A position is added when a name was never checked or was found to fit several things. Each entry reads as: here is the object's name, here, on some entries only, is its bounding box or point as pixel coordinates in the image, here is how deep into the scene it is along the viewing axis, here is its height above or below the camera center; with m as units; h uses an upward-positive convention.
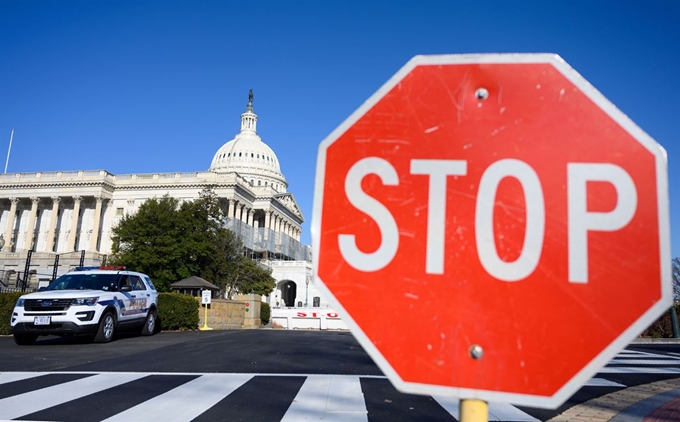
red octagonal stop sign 1.39 +0.22
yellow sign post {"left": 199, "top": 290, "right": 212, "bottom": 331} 22.41 -0.63
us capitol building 71.38 +9.82
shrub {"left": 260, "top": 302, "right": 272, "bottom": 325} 33.79 -1.46
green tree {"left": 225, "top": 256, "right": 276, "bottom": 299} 49.41 +1.08
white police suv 11.73 -0.66
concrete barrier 27.62 -1.37
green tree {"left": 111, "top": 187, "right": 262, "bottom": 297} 40.97 +3.44
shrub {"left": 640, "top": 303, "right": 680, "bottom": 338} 21.55 -0.51
